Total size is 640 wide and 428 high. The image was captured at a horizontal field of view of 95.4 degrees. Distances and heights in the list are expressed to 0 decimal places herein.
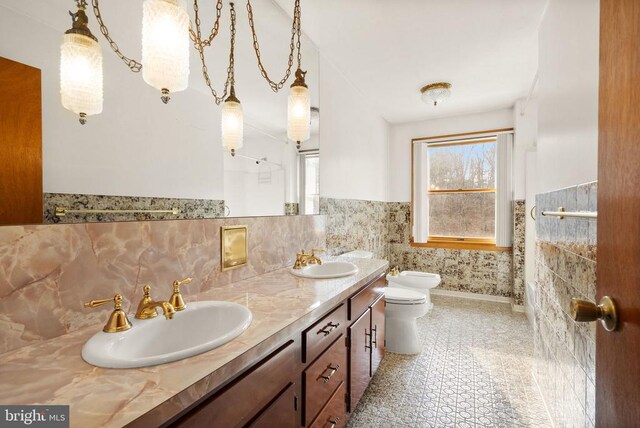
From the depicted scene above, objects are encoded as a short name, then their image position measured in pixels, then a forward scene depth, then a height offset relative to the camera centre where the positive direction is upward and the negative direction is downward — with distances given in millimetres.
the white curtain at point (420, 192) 4191 +289
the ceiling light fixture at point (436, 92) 3041 +1291
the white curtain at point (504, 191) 3686 +271
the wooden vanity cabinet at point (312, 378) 755 -605
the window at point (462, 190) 3912 +313
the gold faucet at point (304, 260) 1844 -317
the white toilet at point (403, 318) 2426 -919
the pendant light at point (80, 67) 884 +450
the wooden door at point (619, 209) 529 +7
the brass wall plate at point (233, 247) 1449 -183
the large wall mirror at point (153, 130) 864 +329
